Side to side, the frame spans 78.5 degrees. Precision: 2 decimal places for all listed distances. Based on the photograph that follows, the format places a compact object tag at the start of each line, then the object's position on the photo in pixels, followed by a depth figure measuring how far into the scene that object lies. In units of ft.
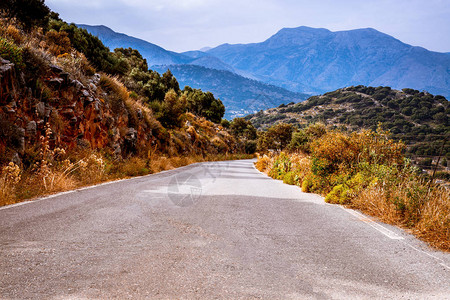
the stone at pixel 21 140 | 25.89
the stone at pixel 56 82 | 34.58
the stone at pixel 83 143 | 37.99
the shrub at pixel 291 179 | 41.96
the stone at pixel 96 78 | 48.10
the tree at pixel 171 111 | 88.22
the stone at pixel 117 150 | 46.81
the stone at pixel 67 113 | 35.83
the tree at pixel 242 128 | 265.81
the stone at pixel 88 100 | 40.88
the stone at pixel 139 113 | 60.12
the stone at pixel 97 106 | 43.01
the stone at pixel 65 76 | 36.93
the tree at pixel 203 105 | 216.54
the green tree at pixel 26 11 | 50.48
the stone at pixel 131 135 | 52.94
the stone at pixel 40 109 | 30.71
